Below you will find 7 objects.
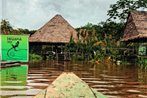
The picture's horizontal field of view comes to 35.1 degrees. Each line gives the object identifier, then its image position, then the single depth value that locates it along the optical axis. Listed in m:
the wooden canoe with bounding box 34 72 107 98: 2.57
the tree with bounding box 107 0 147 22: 23.51
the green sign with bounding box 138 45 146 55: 16.41
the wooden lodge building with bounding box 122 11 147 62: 16.44
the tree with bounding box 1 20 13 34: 23.79
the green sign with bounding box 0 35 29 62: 14.97
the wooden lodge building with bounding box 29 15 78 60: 21.12
